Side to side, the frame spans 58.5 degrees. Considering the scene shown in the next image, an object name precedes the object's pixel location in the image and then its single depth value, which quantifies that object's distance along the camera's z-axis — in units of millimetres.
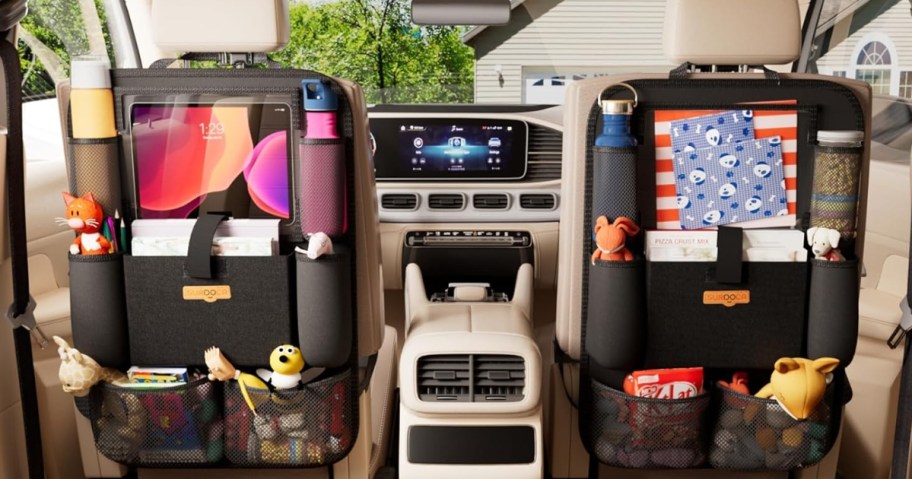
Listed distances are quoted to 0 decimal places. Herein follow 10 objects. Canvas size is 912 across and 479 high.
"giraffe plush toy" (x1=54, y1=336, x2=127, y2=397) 1774
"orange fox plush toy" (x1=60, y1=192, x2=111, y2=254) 1745
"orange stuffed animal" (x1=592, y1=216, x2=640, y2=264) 1770
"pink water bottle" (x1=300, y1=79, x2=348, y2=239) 1746
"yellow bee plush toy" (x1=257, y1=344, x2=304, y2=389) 1816
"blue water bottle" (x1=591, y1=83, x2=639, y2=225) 1756
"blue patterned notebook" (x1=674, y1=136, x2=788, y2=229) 1797
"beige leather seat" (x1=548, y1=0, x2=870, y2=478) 1848
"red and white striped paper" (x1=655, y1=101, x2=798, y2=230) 1813
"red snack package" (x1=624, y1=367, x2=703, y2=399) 1853
